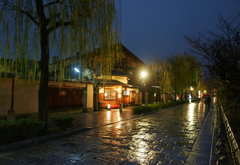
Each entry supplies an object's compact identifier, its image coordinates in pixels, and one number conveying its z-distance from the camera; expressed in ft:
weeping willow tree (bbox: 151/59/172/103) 75.97
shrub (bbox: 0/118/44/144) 19.25
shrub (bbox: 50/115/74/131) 27.17
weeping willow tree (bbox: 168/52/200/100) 94.17
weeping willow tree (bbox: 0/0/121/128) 20.71
